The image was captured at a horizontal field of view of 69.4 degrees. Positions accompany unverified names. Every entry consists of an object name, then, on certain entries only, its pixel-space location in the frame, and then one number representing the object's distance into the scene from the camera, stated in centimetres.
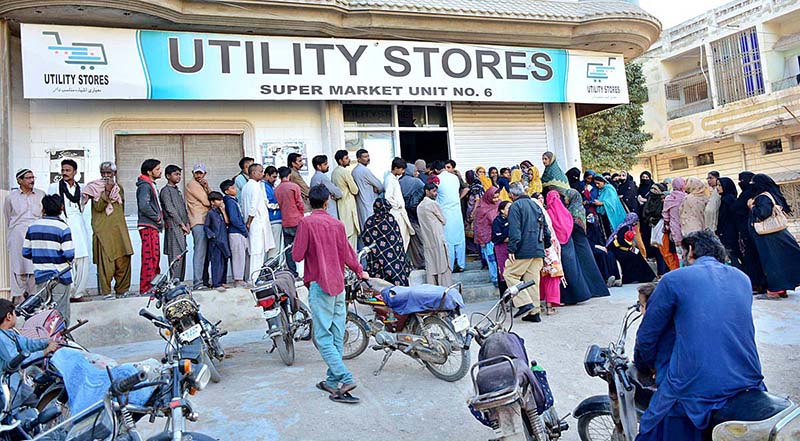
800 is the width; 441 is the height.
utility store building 834
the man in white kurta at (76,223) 723
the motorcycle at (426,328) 508
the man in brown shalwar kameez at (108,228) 739
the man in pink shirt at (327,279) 477
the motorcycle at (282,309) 559
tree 1994
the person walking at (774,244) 748
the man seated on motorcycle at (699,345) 269
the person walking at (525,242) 705
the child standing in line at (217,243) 774
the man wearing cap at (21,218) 709
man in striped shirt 600
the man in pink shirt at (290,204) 808
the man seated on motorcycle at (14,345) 352
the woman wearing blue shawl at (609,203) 971
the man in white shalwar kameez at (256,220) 806
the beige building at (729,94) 2278
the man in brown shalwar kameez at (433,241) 823
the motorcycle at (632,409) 231
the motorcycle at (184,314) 505
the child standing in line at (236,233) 789
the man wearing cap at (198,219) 779
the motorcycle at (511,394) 311
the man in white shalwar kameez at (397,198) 827
